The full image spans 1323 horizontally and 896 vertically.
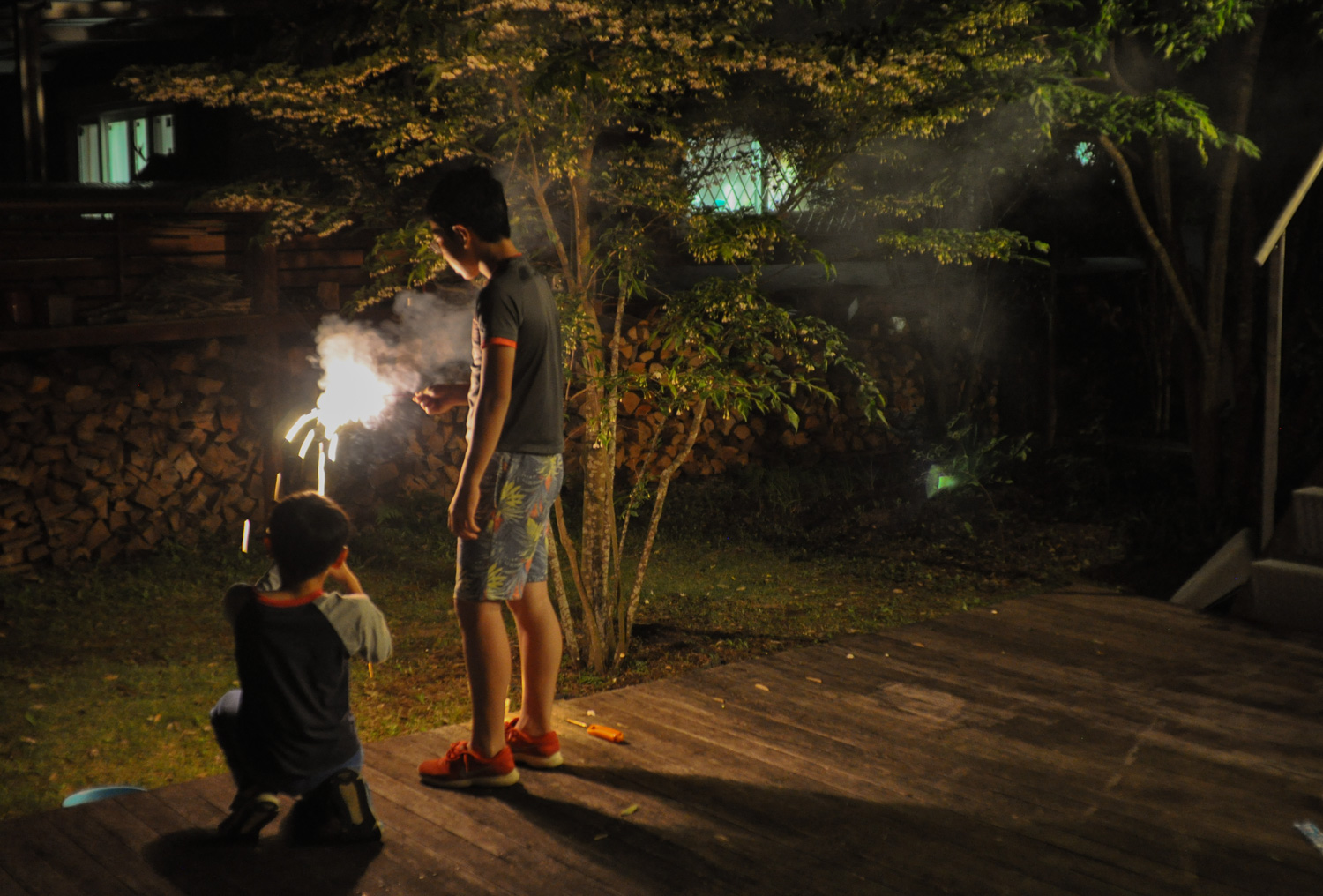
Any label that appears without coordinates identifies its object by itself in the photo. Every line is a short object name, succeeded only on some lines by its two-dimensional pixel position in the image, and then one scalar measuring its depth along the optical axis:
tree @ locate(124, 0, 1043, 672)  4.32
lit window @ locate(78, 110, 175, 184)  11.99
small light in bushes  9.20
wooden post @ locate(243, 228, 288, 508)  7.65
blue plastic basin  3.50
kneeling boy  3.12
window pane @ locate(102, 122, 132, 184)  12.83
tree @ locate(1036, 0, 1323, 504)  6.54
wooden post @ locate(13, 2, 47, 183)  9.75
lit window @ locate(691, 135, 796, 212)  5.65
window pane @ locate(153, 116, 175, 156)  11.81
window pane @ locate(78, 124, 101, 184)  13.34
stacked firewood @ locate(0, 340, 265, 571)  6.95
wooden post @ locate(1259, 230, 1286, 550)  6.05
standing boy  3.52
